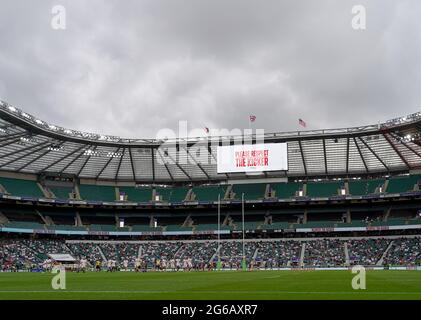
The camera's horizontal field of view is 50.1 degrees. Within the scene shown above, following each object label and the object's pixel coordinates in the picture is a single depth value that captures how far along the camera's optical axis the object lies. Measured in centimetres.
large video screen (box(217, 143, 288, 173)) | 7944
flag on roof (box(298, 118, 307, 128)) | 7161
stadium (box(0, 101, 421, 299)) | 7262
